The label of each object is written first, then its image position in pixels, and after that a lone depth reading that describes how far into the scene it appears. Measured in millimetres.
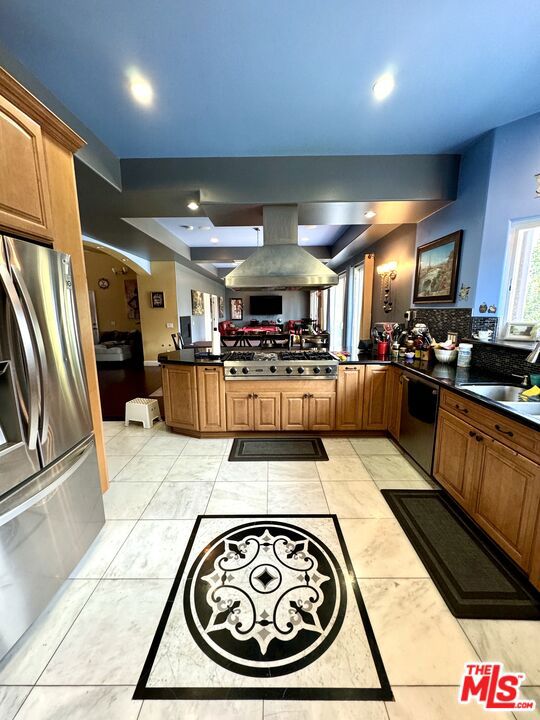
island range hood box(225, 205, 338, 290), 2979
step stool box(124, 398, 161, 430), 3518
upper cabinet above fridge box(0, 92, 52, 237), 1276
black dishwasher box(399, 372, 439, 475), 2289
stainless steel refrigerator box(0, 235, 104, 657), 1159
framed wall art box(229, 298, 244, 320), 12195
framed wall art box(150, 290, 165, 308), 7023
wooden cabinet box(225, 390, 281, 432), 3061
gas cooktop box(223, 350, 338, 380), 2973
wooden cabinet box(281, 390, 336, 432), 3062
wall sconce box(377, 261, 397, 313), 4176
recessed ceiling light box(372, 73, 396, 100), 1831
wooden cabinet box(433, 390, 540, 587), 1419
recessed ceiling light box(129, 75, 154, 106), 1825
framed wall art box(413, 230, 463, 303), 2846
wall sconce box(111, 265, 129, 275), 8109
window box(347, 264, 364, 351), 5766
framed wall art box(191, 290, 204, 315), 8328
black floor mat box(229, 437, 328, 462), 2773
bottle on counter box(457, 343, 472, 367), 2584
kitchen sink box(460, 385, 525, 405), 2027
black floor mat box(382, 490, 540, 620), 1388
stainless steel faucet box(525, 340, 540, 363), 1959
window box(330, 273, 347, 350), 6855
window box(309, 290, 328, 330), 8496
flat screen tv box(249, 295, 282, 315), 11734
